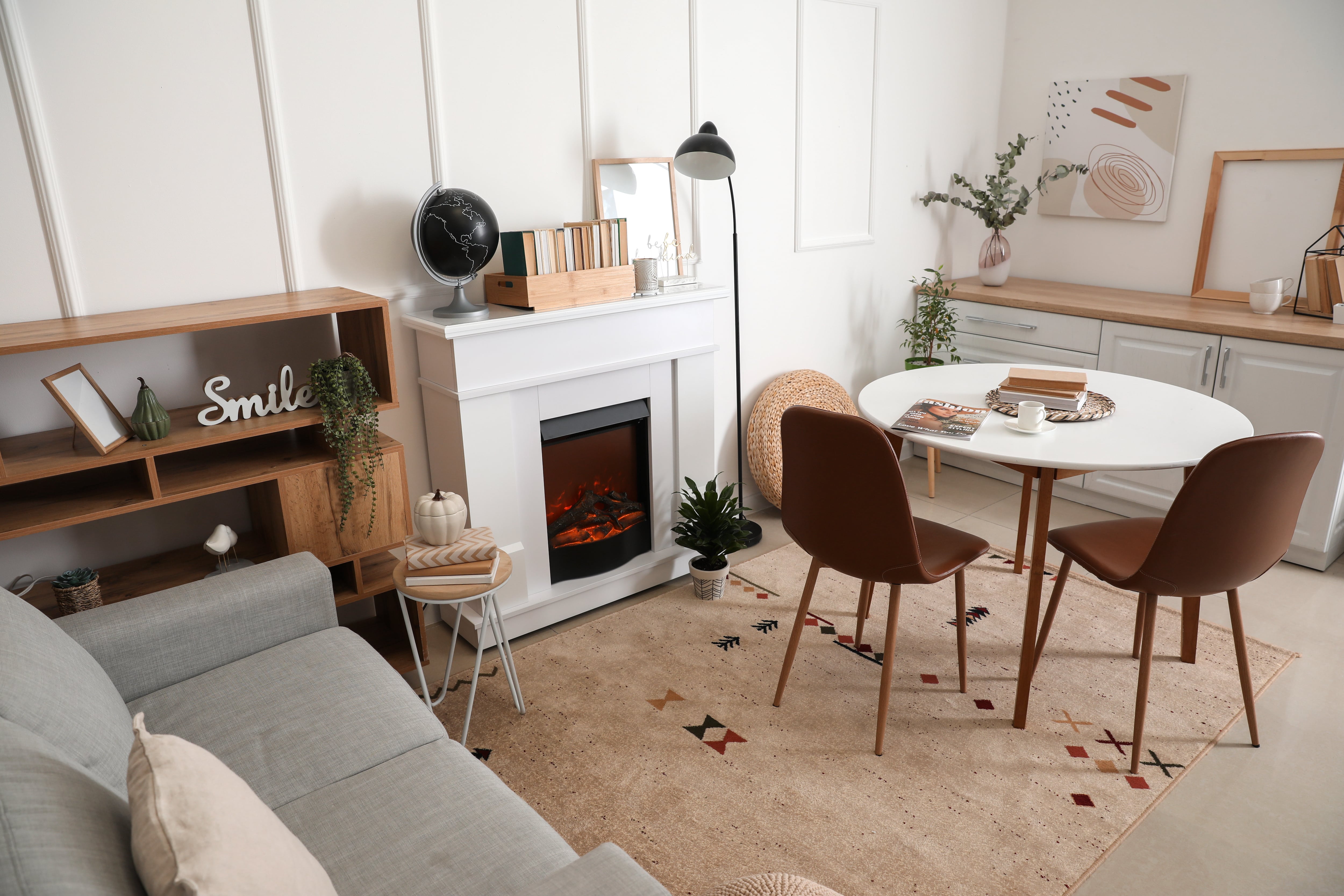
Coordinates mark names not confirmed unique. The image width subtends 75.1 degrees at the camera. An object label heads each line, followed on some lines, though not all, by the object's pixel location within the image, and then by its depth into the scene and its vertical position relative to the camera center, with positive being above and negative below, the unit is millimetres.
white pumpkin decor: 2285 -823
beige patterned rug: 2012 -1458
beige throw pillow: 957 -703
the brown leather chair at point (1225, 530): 1976 -807
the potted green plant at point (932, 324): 4125 -663
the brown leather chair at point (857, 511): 2143 -809
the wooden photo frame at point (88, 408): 2000 -475
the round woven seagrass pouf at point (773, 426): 3705 -985
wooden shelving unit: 2053 -696
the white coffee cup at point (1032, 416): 2338 -608
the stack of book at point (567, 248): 2688 -182
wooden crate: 2713 -306
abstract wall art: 3953 +152
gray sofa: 1087 -999
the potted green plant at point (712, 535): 3115 -1204
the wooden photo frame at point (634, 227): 3037 -69
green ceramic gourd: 2148 -523
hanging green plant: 2336 -573
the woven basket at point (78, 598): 2100 -922
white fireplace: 2650 -697
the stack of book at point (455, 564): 2230 -918
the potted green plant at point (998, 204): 4152 -115
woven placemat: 2467 -646
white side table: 2207 -992
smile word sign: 2285 -536
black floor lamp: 2924 +93
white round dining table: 2168 -658
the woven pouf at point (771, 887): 1237 -966
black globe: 2541 -117
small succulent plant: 2115 -891
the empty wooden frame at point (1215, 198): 3488 -97
